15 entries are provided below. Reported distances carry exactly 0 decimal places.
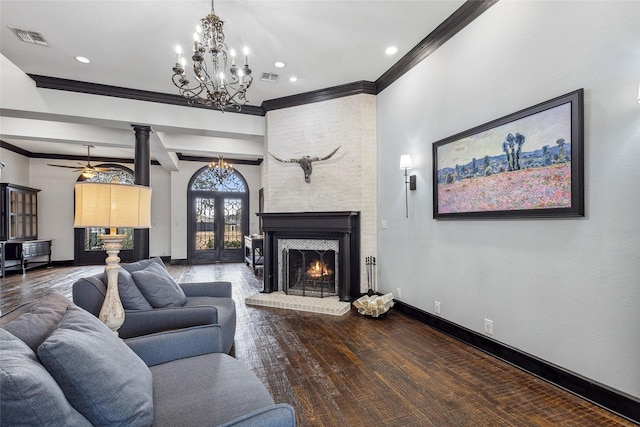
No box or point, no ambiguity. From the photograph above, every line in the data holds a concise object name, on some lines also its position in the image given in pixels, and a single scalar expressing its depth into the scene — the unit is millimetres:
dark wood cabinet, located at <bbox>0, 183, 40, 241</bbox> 7000
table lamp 1767
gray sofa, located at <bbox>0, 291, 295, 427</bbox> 871
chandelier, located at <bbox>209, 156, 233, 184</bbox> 7400
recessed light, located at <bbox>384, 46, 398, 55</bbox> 3760
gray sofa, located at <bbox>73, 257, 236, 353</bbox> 2135
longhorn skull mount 4871
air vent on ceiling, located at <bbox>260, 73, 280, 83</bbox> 4387
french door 9188
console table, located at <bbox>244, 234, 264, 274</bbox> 7680
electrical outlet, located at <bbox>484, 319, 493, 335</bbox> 2789
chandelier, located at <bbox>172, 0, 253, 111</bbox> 2546
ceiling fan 7371
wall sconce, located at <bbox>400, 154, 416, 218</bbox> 3805
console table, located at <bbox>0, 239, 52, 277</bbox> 6834
